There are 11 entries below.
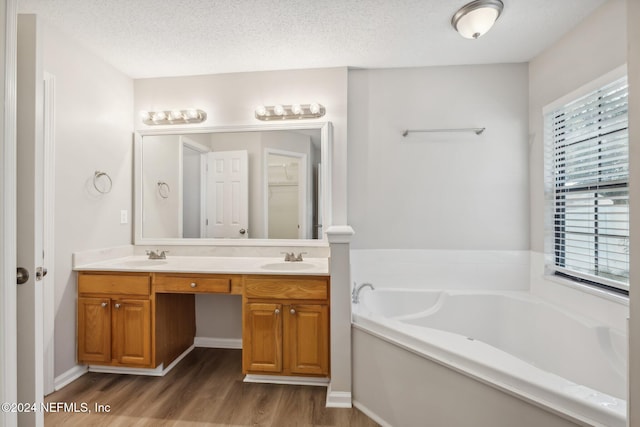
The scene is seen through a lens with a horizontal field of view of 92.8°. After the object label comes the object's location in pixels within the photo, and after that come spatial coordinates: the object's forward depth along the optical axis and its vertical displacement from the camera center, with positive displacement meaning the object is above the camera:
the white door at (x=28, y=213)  1.15 +0.00
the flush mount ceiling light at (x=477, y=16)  1.72 +1.15
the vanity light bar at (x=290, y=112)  2.49 +0.84
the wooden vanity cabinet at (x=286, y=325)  1.99 -0.74
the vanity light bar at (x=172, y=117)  2.63 +0.83
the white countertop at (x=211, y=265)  2.07 -0.39
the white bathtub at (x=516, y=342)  1.07 -0.67
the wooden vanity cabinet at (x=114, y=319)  2.11 -0.74
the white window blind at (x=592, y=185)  1.69 +0.18
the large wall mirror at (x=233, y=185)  2.54 +0.24
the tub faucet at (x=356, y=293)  2.19 -0.59
